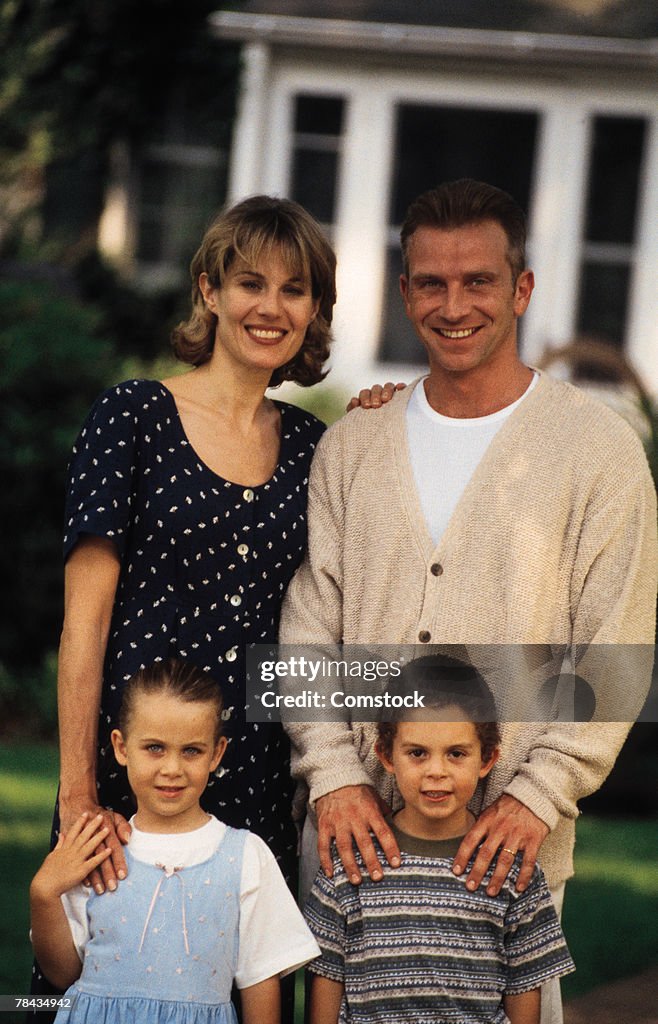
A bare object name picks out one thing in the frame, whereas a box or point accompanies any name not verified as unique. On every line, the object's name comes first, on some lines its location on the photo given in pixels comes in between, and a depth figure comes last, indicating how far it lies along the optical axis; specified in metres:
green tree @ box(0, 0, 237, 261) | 20.62
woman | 5.86
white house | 21.20
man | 5.82
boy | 5.57
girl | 5.48
